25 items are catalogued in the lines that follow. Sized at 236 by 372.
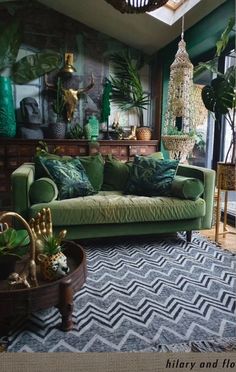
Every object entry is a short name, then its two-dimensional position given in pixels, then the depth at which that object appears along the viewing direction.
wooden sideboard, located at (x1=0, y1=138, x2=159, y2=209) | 3.93
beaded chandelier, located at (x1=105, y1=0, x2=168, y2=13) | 1.76
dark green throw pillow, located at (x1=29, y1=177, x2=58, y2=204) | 2.29
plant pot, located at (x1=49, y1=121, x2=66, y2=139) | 4.17
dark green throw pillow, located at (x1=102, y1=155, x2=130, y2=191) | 2.95
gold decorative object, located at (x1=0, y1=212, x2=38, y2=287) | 1.34
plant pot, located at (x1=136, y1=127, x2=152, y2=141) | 4.56
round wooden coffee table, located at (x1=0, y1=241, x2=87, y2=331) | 1.25
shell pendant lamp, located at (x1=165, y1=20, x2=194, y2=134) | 3.45
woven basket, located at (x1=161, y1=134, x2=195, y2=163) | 3.64
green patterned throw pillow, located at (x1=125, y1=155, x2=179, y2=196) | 2.66
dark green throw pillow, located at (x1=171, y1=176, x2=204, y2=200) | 2.51
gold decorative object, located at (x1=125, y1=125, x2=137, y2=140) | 4.54
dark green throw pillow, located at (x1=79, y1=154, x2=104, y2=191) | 2.83
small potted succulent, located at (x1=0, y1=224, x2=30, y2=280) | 1.36
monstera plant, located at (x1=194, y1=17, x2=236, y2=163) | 2.53
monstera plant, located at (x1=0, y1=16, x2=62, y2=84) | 4.16
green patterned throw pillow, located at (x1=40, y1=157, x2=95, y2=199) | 2.50
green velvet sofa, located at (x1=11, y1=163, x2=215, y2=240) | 2.27
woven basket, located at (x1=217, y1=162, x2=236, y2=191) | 2.56
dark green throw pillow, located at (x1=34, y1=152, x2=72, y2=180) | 2.60
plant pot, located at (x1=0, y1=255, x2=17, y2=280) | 1.37
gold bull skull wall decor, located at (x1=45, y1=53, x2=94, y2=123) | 4.30
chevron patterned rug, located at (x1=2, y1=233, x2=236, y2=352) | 1.32
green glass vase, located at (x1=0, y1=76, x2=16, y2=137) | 3.88
